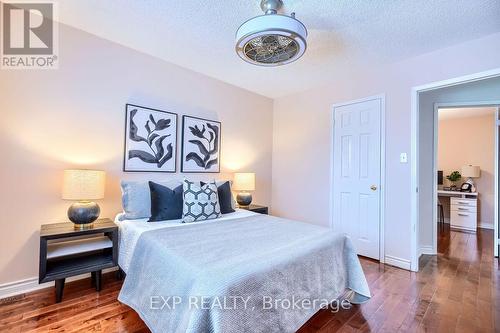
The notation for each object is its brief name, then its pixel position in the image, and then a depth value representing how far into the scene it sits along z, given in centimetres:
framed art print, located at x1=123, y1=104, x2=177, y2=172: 259
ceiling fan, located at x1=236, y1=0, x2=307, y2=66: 157
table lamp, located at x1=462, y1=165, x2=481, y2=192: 477
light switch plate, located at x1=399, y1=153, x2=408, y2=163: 274
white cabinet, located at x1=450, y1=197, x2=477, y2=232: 447
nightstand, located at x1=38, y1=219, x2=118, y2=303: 184
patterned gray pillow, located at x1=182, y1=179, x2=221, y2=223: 230
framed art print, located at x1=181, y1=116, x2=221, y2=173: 302
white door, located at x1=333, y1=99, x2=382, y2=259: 298
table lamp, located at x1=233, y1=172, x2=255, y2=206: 332
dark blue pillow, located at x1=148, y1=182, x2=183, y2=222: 228
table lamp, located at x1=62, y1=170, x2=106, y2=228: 197
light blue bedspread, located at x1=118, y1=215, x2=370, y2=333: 115
